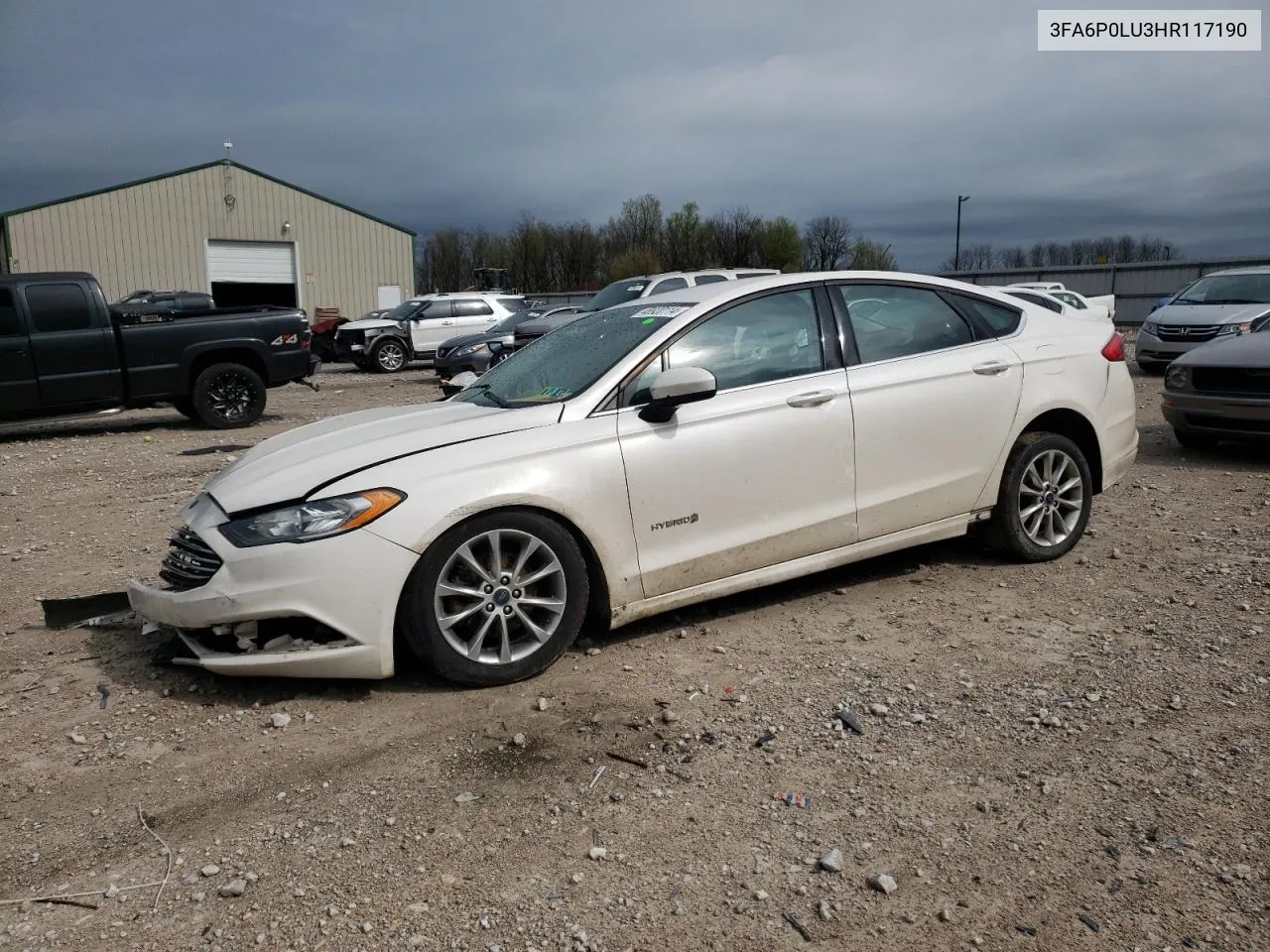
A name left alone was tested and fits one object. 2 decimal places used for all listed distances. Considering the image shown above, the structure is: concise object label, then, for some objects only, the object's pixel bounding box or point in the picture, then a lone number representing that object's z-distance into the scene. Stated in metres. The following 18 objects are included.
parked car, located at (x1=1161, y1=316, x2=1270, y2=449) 8.48
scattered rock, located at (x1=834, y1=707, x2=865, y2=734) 3.61
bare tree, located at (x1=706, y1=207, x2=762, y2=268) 58.62
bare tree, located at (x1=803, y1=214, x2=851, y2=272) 58.50
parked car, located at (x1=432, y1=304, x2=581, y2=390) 18.09
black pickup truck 11.72
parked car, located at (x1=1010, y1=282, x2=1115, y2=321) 19.56
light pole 54.12
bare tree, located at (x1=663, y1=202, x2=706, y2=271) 61.09
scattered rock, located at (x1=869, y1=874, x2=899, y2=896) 2.67
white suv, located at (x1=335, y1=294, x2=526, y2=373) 23.52
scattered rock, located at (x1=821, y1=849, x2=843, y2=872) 2.77
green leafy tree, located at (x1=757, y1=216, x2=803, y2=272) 57.59
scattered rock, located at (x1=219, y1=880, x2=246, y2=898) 2.76
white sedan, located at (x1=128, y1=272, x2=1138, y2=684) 3.87
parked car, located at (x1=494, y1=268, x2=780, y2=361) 16.08
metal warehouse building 34.50
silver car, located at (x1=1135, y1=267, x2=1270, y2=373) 15.25
